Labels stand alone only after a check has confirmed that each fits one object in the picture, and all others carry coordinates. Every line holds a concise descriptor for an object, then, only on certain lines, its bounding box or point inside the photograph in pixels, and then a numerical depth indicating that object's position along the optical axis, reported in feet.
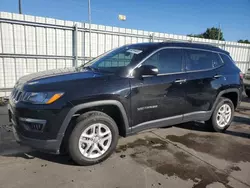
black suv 8.14
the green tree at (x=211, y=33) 177.53
